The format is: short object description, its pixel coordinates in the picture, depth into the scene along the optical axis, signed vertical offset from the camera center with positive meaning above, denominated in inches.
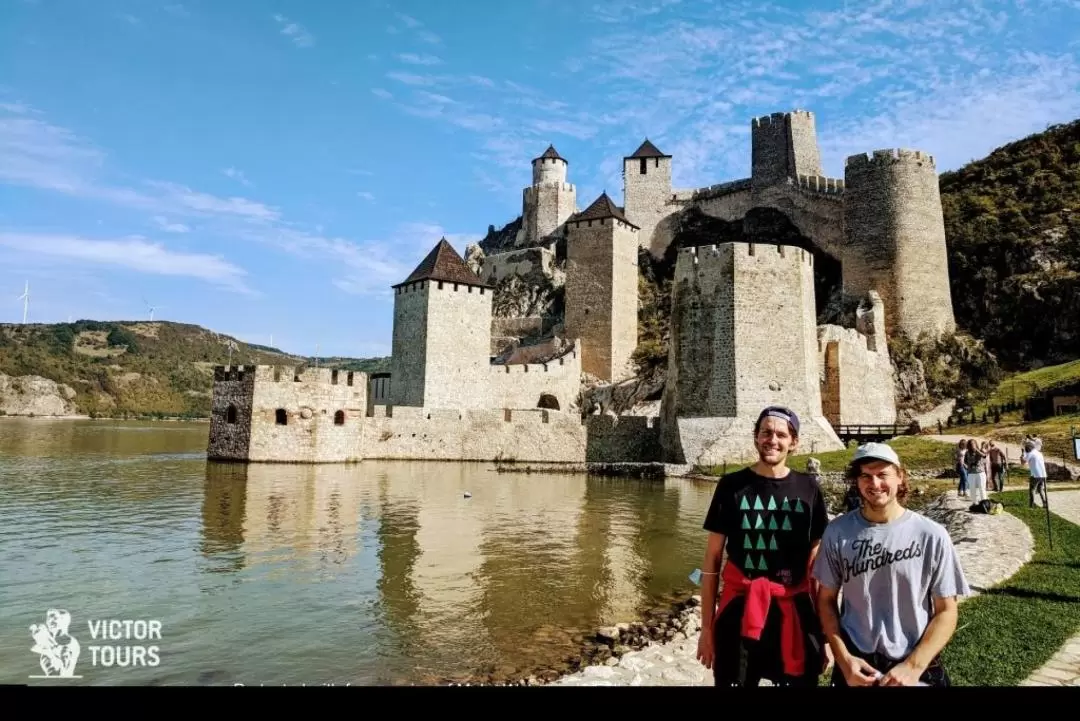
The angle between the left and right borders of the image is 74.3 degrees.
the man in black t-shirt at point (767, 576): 125.8 -24.7
